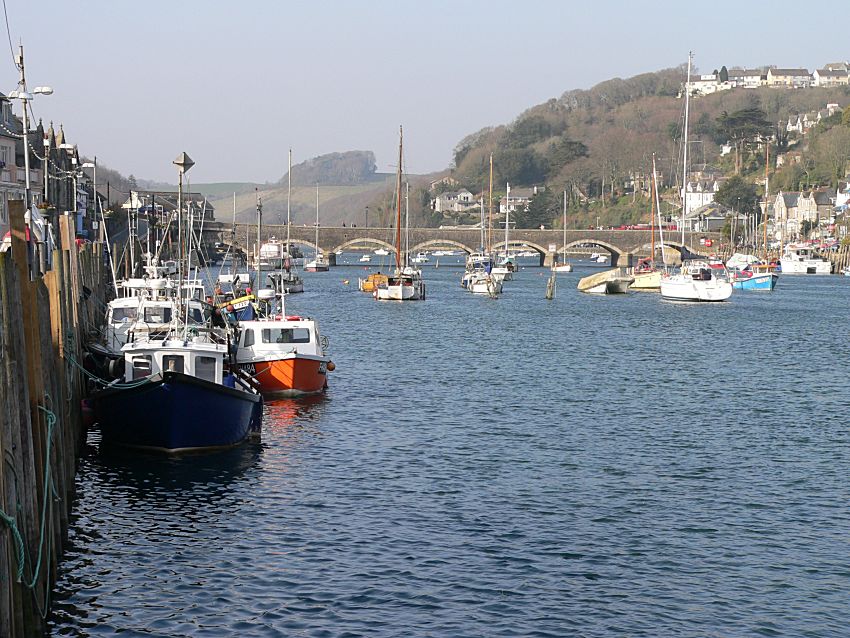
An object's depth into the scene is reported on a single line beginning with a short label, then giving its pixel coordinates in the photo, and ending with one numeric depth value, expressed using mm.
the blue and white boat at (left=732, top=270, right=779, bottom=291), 140488
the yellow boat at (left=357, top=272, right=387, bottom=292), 125875
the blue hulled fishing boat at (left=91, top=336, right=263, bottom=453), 32375
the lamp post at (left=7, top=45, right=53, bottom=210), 39938
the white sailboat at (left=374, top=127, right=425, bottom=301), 112938
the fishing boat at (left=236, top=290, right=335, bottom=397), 44719
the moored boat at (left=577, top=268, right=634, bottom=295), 130275
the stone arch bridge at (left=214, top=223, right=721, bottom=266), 195650
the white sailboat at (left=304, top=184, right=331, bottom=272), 197875
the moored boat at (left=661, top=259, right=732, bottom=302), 113062
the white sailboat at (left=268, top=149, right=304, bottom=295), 124931
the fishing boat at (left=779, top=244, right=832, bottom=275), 194375
